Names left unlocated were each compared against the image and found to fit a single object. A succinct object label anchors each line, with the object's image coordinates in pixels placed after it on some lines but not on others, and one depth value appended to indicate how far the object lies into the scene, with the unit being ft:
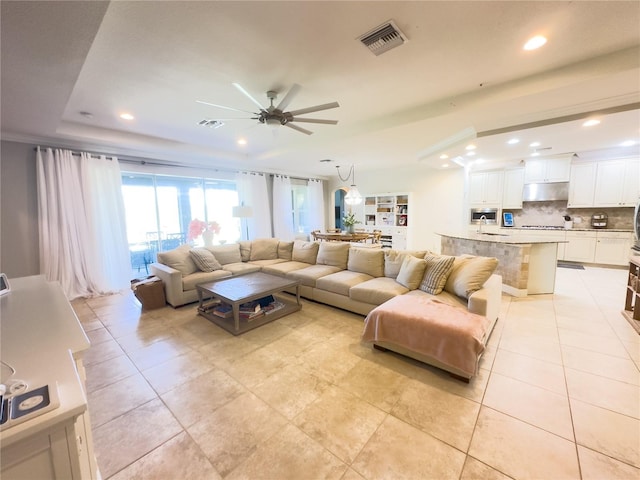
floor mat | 18.48
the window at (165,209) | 16.58
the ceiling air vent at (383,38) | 6.07
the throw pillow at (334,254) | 13.85
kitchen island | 12.82
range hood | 19.47
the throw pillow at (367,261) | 12.26
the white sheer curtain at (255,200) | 21.31
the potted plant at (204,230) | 15.88
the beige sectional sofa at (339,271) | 8.95
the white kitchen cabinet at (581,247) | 18.39
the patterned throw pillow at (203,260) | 13.46
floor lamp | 17.38
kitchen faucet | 21.47
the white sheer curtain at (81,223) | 12.73
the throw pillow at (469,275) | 8.58
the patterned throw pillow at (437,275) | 9.56
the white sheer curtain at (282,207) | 23.71
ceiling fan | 8.15
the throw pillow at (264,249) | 16.28
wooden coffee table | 9.66
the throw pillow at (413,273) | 10.14
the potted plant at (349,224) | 20.41
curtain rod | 14.13
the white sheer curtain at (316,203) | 27.27
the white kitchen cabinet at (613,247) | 17.33
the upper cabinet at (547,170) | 18.93
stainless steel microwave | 21.62
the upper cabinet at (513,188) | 20.44
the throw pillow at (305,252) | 15.19
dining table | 19.55
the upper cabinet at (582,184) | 18.44
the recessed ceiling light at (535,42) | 6.44
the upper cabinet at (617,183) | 17.13
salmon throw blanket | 6.48
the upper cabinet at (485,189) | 21.22
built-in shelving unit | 24.27
